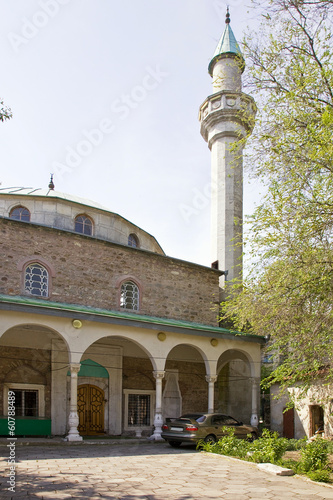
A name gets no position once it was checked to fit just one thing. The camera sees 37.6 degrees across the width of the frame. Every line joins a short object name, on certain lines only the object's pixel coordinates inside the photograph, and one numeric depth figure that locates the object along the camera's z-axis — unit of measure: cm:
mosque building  1389
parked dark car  1251
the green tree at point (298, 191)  895
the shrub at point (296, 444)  1346
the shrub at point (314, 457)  838
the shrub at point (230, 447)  1037
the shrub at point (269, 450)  945
